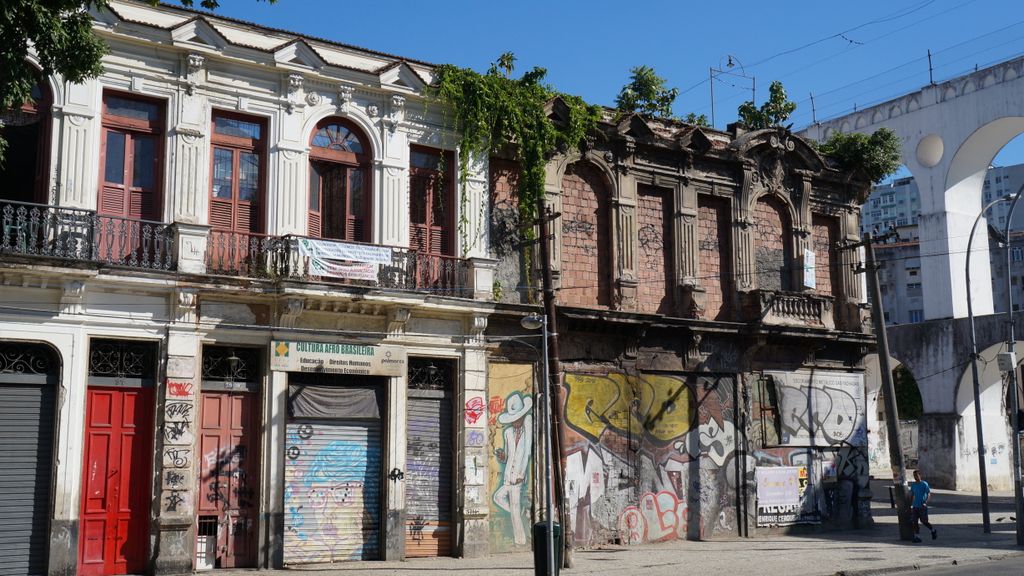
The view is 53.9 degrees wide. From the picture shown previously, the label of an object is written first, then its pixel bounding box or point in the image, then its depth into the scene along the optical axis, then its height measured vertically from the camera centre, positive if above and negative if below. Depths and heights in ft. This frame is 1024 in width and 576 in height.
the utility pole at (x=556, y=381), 59.21 +3.31
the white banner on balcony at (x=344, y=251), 59.82 +11.24
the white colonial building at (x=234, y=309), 52.80 +7.48
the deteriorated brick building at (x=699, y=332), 72.02 +7.95
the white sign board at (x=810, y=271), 87.04 +14.07
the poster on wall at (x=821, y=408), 83.71 +2.21
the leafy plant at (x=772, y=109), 104.53 +33.59
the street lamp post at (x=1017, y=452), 73.26 -1.48
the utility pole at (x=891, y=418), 76.02 +1.16
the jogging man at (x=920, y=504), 76.18 -5.32
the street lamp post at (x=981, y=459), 80.74 -2.11
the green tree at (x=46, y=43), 39.83 +16.23
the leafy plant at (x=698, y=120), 92.57 +29.10
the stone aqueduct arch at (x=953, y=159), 124.88 +35.07
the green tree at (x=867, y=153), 91.76 +25.46
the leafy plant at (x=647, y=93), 98.48 +33.25
